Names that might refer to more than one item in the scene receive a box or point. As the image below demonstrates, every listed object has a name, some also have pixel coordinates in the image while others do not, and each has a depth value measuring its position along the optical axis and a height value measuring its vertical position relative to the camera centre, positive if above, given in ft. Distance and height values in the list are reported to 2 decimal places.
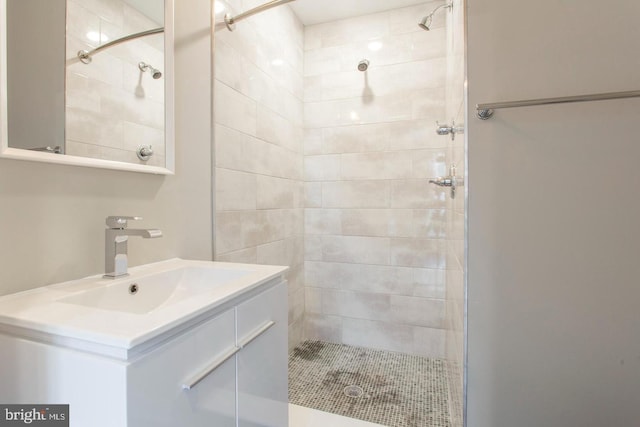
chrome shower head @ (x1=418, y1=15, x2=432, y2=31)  5.53 +3.58
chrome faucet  3.12 -0.31
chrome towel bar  2.98 +1.18
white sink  1.82 -0.71
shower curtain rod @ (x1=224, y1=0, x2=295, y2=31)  5.09 +3.47
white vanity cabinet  1.75 -1.11
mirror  2.59 +1.38
